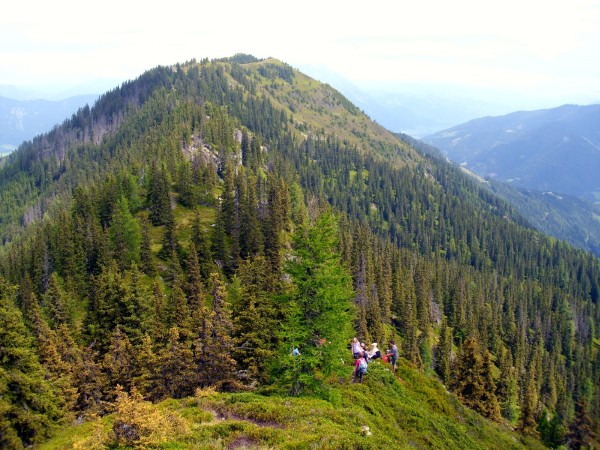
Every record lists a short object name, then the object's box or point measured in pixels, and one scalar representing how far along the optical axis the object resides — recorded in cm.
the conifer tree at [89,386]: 3675
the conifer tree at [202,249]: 6906
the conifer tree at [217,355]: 3392
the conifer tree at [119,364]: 3797
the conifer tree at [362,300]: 6589
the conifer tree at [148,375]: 3550
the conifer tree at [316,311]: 2667
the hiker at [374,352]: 3572
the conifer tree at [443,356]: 8806
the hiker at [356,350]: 3356
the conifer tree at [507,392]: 8331
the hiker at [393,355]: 3588
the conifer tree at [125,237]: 6875
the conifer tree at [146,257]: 6644
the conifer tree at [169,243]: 7169
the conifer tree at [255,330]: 3619
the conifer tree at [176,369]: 3447
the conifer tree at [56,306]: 5094
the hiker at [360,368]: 3147
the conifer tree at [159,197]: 7812
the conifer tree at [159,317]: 4241
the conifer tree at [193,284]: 5464
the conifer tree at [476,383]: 5366
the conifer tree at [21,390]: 2677
